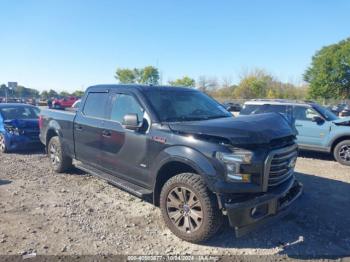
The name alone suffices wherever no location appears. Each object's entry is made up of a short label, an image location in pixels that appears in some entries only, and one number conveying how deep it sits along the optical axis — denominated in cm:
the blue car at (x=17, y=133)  962
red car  3909
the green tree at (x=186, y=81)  7923
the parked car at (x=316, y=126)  896
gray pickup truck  375
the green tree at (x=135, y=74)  8258
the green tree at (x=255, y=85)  6556
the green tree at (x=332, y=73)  5156
